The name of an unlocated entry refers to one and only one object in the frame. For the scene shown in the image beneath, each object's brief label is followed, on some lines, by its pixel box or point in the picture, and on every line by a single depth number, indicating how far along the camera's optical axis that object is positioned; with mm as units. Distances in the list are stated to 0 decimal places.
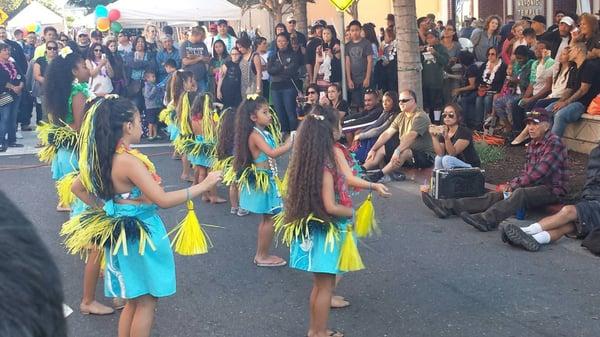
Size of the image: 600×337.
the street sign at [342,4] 12258
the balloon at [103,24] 21984
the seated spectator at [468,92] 12641
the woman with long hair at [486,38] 14398
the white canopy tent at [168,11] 21188
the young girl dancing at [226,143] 7629
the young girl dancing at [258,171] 6619
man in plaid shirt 7438
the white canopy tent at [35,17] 39412
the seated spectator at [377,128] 10727
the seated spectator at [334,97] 11586
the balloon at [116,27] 22377
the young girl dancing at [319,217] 4824
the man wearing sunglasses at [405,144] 9914
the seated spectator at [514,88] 11547
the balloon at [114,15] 21312
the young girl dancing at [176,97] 10156
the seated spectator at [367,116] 11125
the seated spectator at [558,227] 6750
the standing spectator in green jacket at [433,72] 12781
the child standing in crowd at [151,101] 14656
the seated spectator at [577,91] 10133
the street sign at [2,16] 19445
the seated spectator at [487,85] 12195
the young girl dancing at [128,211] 4328
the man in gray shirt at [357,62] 13352
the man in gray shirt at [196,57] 14477
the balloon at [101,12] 22281
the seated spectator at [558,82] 10469
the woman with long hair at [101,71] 14281
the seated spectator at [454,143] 8742
